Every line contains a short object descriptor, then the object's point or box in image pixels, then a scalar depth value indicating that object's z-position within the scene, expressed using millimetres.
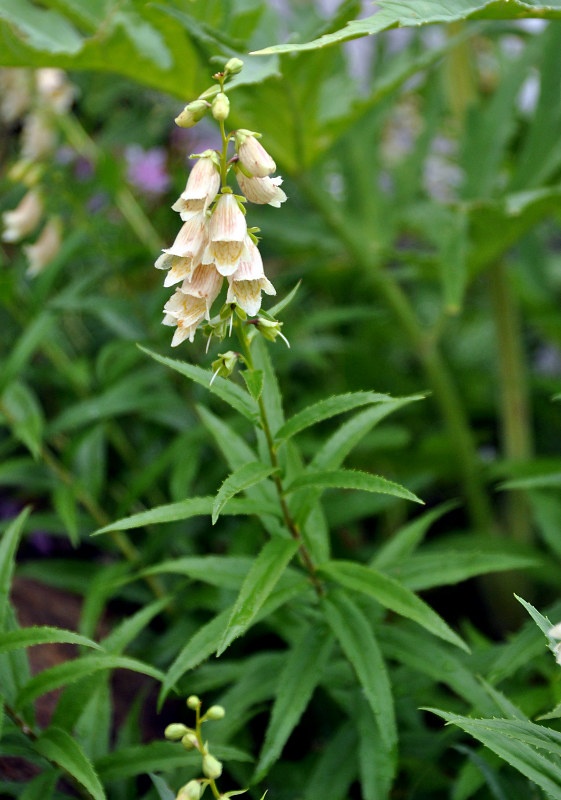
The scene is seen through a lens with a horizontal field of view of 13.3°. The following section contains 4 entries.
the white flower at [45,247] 1194
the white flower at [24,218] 1131
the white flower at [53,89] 1252
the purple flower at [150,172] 1590
